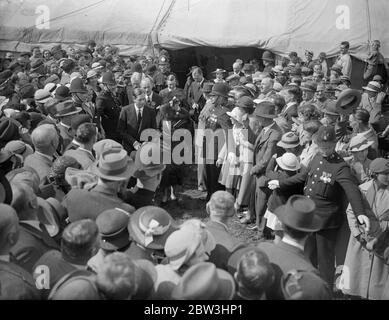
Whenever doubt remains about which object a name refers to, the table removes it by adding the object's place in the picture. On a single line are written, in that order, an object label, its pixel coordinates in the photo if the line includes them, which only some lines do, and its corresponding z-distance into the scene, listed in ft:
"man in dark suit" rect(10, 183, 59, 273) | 10.89
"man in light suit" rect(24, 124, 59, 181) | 16.33
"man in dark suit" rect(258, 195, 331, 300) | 10.85
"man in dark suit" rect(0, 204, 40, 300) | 8.69
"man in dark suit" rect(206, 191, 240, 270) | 11.78
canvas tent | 43.19
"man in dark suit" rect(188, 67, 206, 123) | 33.04
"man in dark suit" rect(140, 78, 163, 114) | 26.73
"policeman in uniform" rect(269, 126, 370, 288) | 15.47
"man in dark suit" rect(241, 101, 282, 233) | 20.48
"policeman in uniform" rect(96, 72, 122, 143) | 25.68
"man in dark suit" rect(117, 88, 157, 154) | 24.59
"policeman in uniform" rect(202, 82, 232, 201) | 24.30
